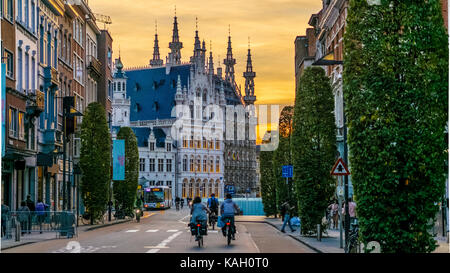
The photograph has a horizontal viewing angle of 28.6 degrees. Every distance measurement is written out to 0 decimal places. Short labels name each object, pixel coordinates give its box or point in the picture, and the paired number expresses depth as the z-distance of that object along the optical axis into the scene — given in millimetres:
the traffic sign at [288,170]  53312
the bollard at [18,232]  32928
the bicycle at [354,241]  22781
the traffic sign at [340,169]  28156
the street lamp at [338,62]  27469
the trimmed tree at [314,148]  36062
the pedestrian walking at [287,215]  44125
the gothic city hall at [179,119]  163500
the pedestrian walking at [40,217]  37259
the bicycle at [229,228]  30767
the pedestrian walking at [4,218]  34656
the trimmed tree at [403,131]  18453
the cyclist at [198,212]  29547
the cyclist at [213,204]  44734
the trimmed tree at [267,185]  71562
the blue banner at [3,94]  35062
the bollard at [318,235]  34538
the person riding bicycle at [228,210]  30953
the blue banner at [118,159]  62906
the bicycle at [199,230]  29011
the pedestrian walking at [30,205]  43062
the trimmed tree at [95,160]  54125
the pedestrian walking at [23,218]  36500
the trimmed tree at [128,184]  67188
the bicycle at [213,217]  46231
